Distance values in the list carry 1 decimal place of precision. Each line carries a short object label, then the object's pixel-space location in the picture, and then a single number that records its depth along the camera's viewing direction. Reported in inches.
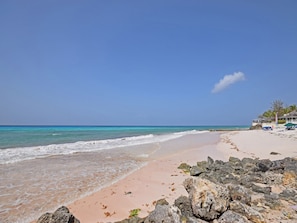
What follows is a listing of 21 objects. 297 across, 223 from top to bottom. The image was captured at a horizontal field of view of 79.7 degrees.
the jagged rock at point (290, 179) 267.3
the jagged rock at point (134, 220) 161.9
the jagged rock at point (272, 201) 199.0
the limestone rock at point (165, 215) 142.4
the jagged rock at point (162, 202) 188.4
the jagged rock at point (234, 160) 410.7
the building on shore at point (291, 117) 2450.1
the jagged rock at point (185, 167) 382.2
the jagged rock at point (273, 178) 278.5
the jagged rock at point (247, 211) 159.4
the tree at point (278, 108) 3101.1
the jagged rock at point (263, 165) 331.6
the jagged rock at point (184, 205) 171.3
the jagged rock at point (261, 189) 237.6
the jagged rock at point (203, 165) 362.9
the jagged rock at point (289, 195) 217.2
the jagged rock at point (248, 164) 353.9
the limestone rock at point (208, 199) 163.0
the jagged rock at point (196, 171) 319.8
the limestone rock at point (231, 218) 152.1
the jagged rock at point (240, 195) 194.4
